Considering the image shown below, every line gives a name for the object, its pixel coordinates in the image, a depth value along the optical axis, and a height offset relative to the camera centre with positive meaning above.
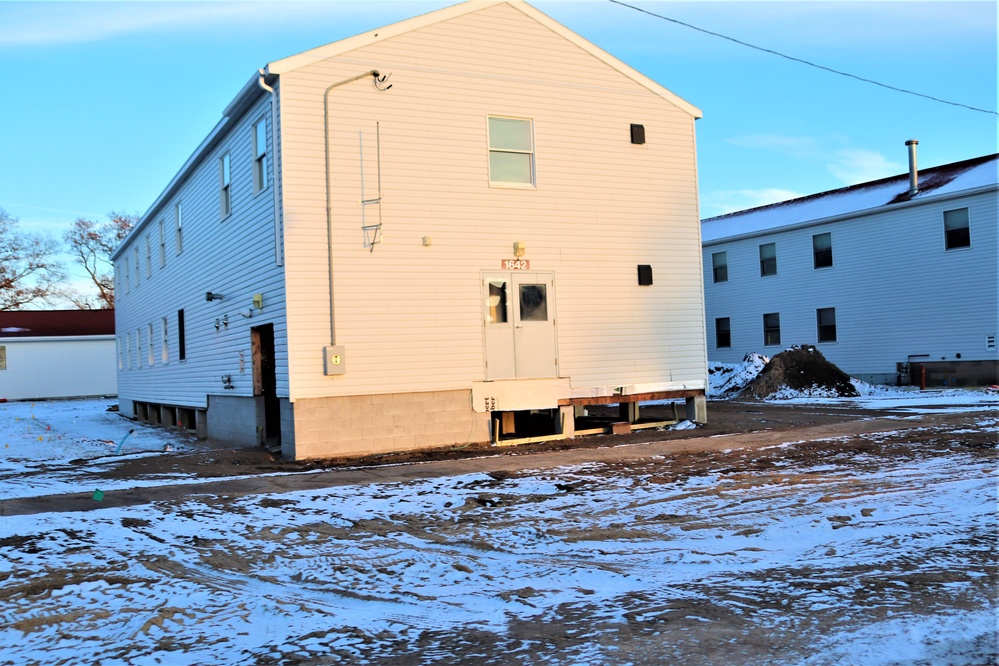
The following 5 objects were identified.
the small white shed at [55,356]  40.31 +1.05
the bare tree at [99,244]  61.50 +9.48
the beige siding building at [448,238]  13.27 +2.08
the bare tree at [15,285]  55.91 +6.18
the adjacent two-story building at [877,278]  26.03 +2.27
